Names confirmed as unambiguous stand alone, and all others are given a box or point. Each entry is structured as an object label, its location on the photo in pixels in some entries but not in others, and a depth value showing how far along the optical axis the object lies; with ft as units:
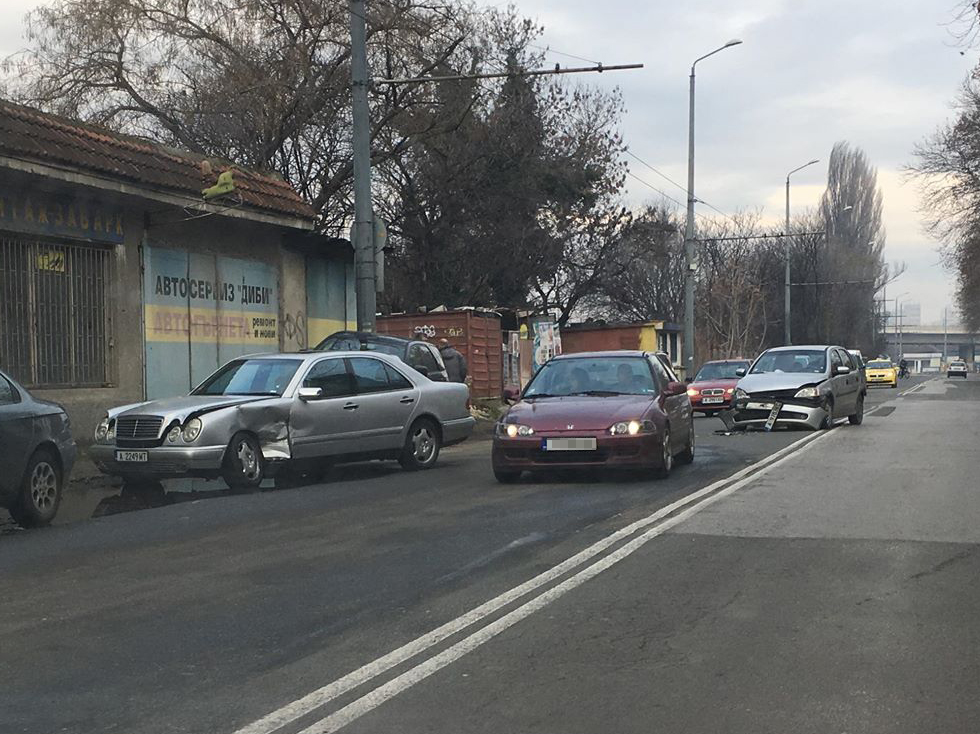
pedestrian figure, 77.56
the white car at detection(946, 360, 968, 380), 292.86
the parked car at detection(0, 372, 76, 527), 31.60
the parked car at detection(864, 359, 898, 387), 200.54
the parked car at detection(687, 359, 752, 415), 93.45
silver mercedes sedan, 39.68
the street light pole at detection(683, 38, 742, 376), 112.68
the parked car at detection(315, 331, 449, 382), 66.49
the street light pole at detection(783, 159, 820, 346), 182.91
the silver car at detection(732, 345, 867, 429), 68.80
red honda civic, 40.57
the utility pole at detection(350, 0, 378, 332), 60.80
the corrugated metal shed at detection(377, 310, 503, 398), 101.81
